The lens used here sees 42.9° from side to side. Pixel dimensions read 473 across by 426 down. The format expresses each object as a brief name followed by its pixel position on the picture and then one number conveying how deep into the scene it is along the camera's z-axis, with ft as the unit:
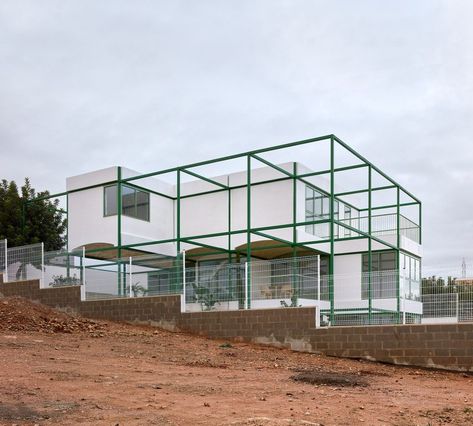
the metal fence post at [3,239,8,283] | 78.24
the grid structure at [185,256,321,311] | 55.21
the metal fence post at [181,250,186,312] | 61.98
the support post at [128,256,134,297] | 66.28
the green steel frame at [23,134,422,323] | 68.69
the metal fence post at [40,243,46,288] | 73.46
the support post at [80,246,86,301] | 69.97
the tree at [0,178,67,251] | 94.73
